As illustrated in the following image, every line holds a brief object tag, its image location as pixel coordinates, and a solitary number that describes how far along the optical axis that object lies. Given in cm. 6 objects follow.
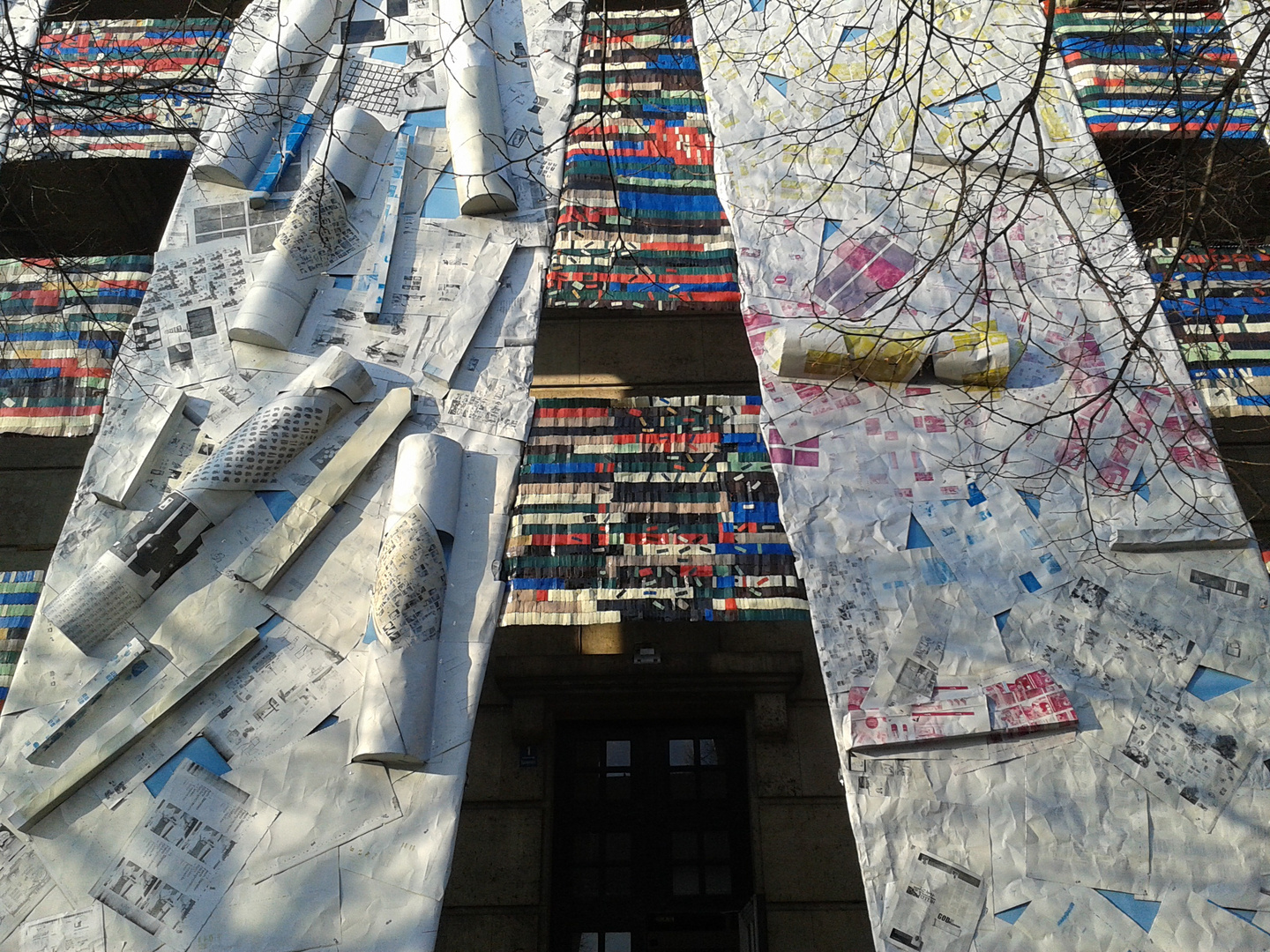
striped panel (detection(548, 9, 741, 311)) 733
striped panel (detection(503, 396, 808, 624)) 630
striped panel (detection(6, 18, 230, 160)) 827
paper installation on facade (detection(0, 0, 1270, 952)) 520
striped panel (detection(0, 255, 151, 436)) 751
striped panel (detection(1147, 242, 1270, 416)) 736
